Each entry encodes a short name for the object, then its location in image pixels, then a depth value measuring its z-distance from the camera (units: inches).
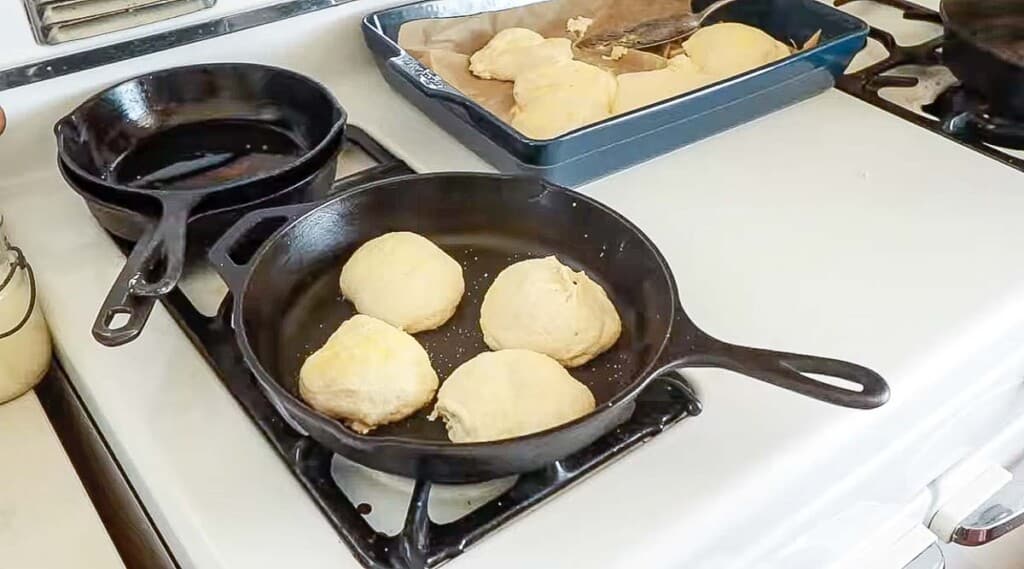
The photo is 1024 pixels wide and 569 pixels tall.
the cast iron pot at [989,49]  30.9
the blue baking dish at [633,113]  27.9
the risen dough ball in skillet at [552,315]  22.4
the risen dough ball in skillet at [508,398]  19.8
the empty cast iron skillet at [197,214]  24.4
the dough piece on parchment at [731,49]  32.9
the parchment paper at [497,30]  33.0
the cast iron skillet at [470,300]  18.2
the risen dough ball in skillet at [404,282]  23.3
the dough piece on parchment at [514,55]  32.9
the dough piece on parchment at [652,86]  31.1
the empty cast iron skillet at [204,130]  27.0
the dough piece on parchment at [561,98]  29.9
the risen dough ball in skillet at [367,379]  20.5
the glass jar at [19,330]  22.2
